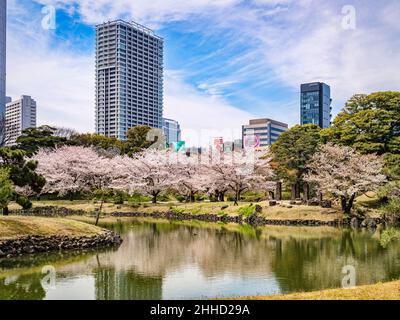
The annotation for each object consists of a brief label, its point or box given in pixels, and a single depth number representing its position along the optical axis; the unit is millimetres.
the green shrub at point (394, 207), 20572
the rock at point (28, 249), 20109
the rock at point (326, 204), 36375
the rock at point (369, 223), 32503
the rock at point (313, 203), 36938
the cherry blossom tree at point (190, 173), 46344
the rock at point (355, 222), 33581
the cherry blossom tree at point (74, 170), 50375
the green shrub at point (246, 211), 37250
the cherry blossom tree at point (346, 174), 34219
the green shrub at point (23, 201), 21359
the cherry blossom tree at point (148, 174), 48562
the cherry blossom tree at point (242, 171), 43531
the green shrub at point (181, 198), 50694
